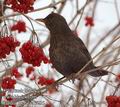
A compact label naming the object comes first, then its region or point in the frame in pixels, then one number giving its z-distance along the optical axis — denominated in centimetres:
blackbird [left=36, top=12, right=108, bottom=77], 592
